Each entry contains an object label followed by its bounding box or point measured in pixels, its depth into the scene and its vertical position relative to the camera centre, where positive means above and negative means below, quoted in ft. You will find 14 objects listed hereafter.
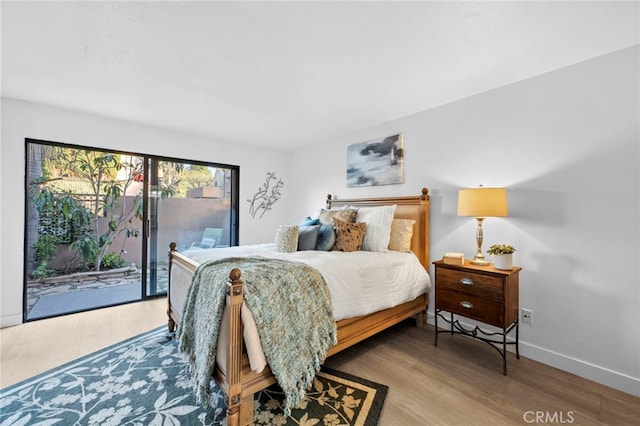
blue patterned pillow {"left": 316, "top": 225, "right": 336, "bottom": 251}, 9.02 -0.84
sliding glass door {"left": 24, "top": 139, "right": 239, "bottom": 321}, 10.02 -0.39
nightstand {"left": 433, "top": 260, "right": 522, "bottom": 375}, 6.79 -2.18
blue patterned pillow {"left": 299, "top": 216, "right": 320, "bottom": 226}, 10.19 -0.32
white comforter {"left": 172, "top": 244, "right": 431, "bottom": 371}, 6.59 -1.68
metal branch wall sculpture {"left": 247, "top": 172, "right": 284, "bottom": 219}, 15.43 +1.05
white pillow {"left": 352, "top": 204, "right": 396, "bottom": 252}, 9.31 -0.49
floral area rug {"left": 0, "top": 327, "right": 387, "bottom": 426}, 5.15 -3.89
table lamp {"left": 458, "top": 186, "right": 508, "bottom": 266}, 7.21 +0.30
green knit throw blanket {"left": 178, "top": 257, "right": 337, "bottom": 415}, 4.95 -2.09
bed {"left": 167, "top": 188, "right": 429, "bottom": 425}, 4.66 -2.61
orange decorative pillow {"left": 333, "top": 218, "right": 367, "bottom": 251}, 9.03 -0.72
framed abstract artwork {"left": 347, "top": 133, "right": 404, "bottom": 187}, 10.90 +2.24
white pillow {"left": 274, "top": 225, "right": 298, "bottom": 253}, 8.86 -0.87
